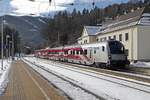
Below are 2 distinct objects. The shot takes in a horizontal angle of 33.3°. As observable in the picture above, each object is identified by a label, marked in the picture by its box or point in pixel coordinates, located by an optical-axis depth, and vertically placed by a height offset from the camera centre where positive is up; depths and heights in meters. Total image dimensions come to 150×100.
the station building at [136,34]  39.71 +3.29
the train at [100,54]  27.41 +0.13
